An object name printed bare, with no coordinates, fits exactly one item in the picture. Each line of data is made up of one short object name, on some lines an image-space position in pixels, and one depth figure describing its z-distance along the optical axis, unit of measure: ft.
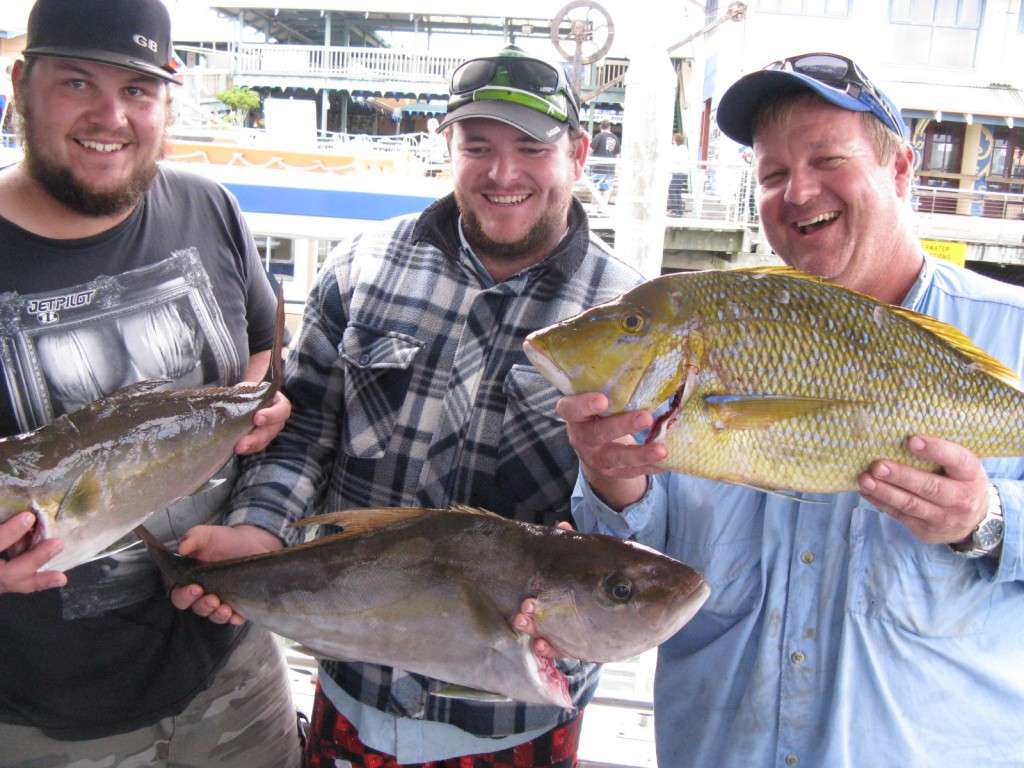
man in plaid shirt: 7.49
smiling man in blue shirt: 5.75
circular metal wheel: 22.41
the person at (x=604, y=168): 59.88
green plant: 84.70
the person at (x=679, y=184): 64.41
